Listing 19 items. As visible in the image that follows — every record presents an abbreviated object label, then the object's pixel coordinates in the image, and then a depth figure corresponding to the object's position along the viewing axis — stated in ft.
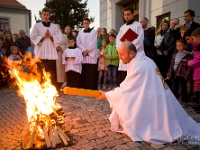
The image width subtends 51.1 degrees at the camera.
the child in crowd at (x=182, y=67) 18.74
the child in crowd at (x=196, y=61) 16.47
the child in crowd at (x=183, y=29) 19.57
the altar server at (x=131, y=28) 19.92
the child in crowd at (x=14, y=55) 27.63
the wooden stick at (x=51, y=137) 10.59
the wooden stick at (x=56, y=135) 10.81
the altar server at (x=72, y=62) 24.77
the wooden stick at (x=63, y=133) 11.14
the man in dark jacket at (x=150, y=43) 21.24
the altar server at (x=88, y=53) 25.40
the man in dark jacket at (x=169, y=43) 21.42
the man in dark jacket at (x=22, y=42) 31.91
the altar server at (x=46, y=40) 22.62
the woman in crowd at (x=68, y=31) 27.40
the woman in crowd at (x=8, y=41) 29.96
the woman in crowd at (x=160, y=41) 22.47
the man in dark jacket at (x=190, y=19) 19.84
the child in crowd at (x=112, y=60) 26.43
